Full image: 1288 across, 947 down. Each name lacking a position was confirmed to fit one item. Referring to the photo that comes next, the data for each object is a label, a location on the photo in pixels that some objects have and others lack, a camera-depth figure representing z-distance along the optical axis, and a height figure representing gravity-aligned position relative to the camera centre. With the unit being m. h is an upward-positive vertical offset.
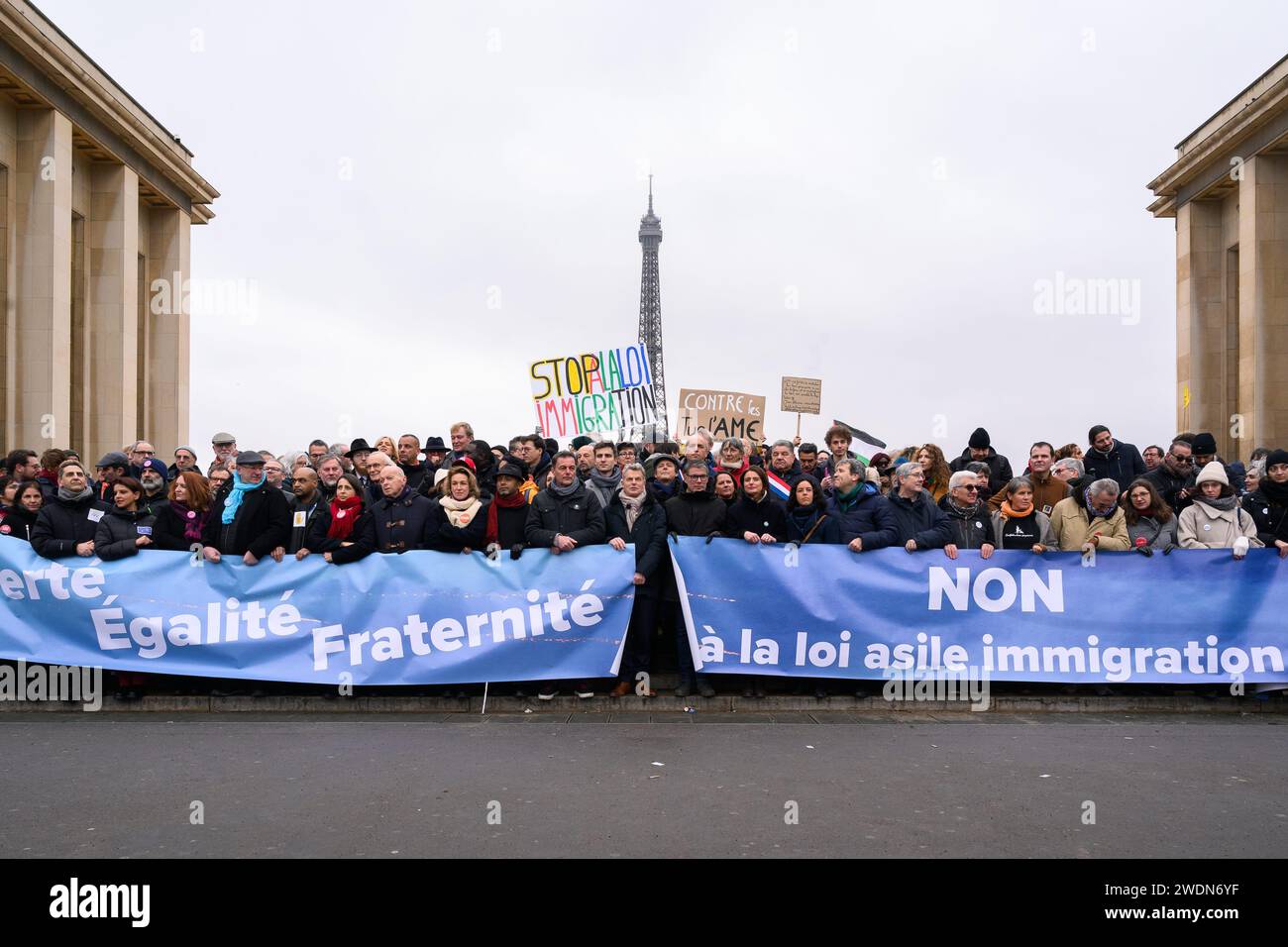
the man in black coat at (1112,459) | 11.84 +0.19
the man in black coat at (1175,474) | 10.50 +0.02
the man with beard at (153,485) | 9.84 -0.08
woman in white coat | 9.38 -0.37
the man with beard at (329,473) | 10.50 +0.03
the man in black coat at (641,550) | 9.29 -0.62
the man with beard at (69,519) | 9.34 -0.37
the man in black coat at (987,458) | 11.38 +0.19
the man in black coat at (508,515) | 9.46 -0.34
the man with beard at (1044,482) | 10.39 -0.06
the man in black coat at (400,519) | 9.45 -0.37
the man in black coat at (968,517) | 9.45 -0.35
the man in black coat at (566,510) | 9.43 -0.29
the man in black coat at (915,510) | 9.41 -0.29
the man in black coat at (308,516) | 9.45 -0.34
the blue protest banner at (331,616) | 9.17 -1.17
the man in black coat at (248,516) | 9.41 -0.34
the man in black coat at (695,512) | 9.47 -0.31
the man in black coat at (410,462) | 11.28 +0.15
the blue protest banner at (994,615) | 9.15 -1.16
